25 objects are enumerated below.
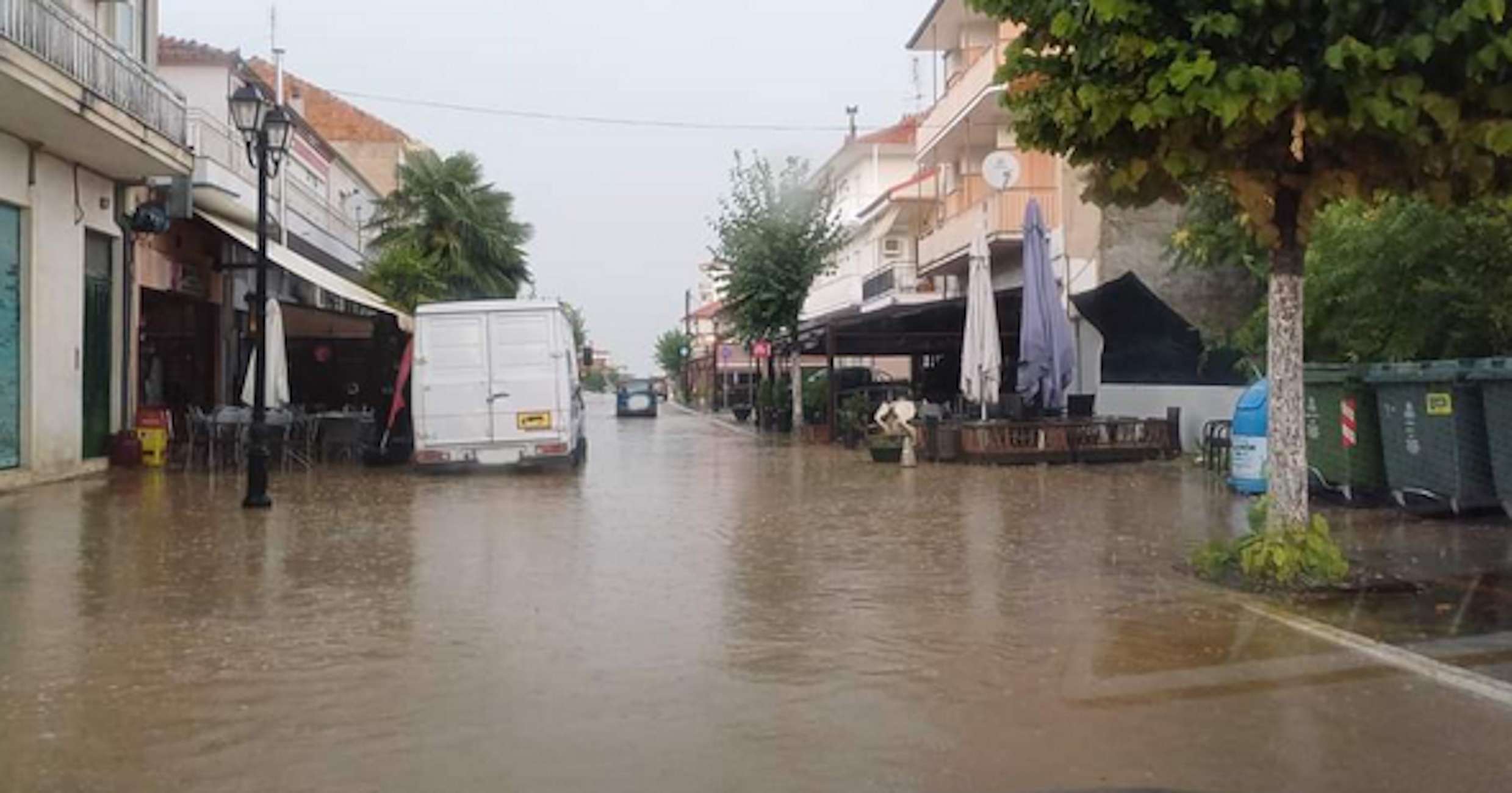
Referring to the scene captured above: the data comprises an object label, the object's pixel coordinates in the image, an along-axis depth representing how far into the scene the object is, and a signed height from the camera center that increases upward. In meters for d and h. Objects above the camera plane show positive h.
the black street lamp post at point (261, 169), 13.56 +2.53
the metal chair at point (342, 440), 21.73 -0.52
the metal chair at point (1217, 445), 17.44 -0.57
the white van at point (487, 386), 17.97 +0.29
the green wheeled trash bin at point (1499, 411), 10.39 -0.08
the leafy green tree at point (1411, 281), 12.27 +1.20
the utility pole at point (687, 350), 89.44 +3.97
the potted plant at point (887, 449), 20.55 -0.69
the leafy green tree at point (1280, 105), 7.34 +1.74
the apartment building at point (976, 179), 24.86 +4.80
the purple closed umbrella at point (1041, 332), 19.61 +1.07
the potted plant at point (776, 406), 34.62 -0.02
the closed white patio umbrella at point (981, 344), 20.30 +0.93
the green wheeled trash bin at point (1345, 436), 12.54 -0.33
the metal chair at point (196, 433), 19.02 -0.36
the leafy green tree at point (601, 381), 153.12 +3.07
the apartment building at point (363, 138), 50.19 +10.37
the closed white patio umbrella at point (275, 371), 19.39 +0.56
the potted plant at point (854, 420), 25.52 -0.29
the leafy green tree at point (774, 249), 31.89 +3.81
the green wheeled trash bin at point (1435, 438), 11.02 -0.32
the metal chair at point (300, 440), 19.91 -0.50
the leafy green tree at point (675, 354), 96.06 +4.43
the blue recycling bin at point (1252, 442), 14.18 -0.43
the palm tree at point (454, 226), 34.88 +4.94
